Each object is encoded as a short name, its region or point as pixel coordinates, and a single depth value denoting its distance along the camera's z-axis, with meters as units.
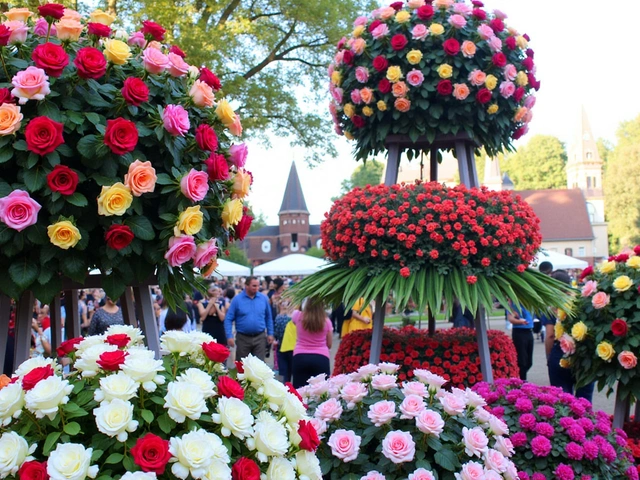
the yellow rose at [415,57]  5.20
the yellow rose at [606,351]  5.33
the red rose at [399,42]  5.27
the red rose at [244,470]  2.00
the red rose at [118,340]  2.39
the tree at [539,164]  69.75
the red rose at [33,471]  1.83
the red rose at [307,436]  2.32
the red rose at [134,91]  2.82
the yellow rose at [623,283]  5.42
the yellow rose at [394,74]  5.23
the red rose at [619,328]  5.30
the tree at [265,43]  12.95
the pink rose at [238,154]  3.32
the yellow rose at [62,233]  2.68
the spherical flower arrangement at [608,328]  5.33
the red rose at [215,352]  2.35
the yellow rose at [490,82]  5.20
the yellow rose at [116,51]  2.94
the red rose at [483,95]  5.18
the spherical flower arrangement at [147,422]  1.87
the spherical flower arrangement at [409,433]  2.87
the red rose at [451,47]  5.15
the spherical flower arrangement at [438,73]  5.22
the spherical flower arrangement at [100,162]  2.71
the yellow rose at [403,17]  5.34
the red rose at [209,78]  3.28
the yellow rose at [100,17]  3.27
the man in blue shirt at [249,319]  9.55
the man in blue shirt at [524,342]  8.59
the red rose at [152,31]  3.33
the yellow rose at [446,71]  5.12
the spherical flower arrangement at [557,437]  3.74
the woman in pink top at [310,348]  7.50
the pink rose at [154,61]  3.02
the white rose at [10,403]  2.03
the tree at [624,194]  48.25
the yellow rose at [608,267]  5.75
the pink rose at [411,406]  2.97
